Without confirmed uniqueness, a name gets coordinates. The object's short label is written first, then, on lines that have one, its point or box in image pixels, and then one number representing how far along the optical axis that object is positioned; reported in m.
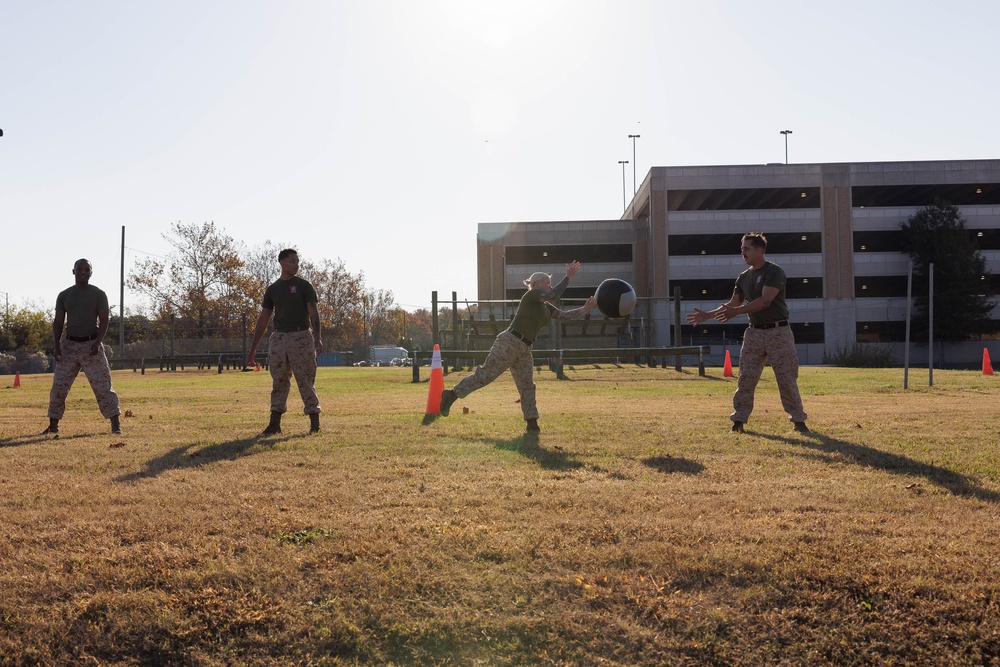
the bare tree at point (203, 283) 52.78
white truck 66.56
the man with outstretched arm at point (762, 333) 7.78
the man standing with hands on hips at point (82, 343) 8.38
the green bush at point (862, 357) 42.72
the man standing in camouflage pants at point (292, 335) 8.09
